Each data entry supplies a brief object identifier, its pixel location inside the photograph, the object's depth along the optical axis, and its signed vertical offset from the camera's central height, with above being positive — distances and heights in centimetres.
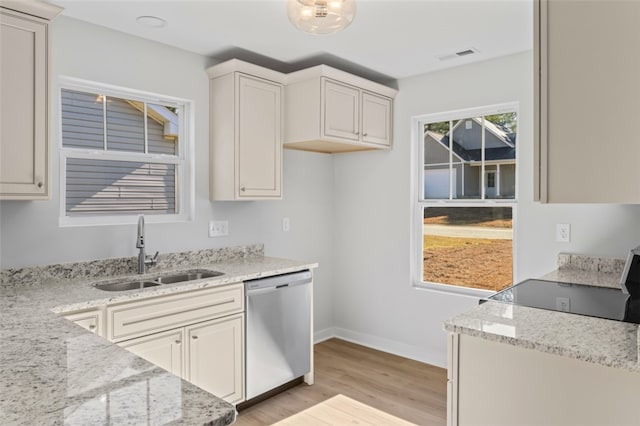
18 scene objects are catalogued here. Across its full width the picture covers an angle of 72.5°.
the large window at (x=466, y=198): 334 +10
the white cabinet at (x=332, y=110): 323 +78
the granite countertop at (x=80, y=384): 86 -40
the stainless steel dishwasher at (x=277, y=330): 279 -81
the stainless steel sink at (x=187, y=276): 281 -44
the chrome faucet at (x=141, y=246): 271 -23
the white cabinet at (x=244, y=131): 309 +58
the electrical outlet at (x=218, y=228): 327 -14
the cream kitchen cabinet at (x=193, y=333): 224 -69
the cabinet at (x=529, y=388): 130 -58
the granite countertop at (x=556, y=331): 126 -40
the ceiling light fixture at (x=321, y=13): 191 +87
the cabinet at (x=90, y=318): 201 -51
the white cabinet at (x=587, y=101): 118 +31
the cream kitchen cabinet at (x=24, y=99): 206 +54
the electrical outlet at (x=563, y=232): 295 -15
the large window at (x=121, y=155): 268 +36
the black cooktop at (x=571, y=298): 170 -39
